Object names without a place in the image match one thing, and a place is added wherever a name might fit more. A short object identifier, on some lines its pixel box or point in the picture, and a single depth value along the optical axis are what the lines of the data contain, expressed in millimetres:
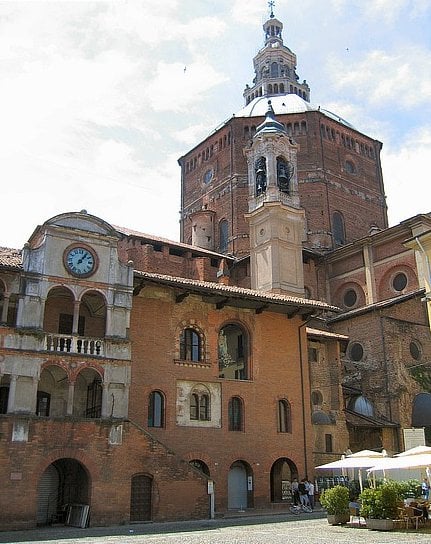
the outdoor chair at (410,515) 17172
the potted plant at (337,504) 18859
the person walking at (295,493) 24812
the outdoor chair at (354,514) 19141
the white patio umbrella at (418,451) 19477
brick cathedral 20469
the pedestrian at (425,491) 21516
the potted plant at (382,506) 17219
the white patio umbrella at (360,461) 20734
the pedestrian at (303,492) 24672
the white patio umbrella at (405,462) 18141
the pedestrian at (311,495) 25266
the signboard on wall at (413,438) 31788
